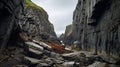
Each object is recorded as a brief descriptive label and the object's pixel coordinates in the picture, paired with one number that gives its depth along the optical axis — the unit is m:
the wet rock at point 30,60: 8.54
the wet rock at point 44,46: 12.33
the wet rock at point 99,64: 7.63
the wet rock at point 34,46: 10.87
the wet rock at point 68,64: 8.63
